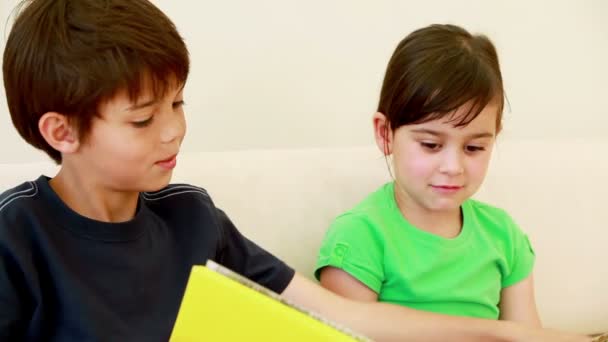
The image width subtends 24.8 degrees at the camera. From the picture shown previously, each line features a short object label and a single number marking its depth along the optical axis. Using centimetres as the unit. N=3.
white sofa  143
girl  138
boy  117
